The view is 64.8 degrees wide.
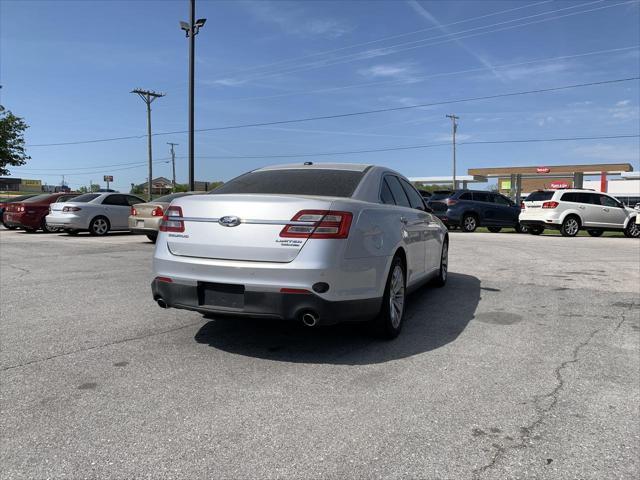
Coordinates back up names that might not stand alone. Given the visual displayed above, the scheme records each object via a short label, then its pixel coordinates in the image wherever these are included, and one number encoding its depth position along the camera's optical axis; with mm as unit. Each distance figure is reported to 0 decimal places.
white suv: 18312
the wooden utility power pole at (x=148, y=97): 43641
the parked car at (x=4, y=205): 19509
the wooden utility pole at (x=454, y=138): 57866
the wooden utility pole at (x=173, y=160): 86562
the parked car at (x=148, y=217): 13117
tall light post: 18719
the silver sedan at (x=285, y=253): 3729
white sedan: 15844
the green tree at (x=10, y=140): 33781
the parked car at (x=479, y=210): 20281
